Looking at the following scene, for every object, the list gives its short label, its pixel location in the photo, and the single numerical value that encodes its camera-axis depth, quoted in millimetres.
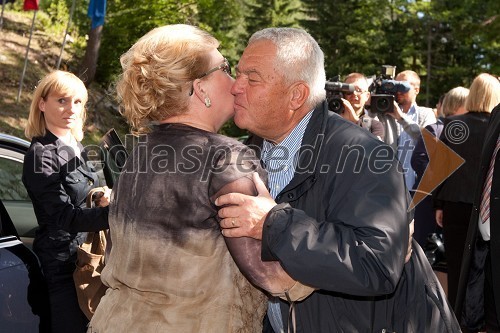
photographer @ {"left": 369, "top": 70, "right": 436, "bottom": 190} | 7362
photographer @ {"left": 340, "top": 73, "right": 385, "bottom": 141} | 6543
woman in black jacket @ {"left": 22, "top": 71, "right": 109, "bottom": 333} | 3826
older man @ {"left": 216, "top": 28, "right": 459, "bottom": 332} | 2092
